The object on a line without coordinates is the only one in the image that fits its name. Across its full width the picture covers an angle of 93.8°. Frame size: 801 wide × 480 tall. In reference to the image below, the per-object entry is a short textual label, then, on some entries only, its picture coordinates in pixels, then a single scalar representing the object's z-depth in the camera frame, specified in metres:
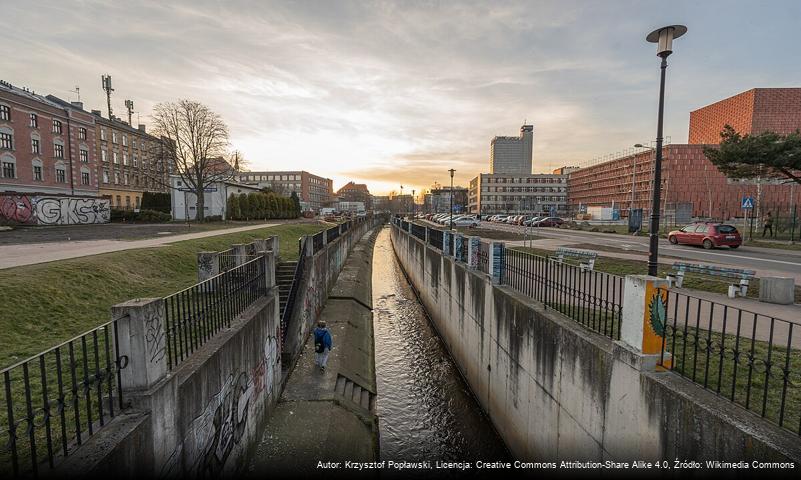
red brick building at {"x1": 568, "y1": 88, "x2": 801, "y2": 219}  82.19
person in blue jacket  9.56
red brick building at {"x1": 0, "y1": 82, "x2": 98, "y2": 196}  38.09
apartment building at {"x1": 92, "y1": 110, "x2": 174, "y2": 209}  53.66
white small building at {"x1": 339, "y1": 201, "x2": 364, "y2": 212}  166.05
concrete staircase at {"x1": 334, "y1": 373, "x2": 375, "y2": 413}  9.32
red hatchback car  20.19
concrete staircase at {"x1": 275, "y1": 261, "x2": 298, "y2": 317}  12.67
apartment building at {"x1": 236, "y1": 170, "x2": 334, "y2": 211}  154.69
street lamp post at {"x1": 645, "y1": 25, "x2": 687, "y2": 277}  6.21
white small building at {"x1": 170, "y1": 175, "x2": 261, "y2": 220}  51.22
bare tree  40.69
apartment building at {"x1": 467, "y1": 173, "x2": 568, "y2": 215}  130.75
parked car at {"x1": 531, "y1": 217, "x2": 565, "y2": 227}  46.19
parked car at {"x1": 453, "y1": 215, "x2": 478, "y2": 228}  47.41
